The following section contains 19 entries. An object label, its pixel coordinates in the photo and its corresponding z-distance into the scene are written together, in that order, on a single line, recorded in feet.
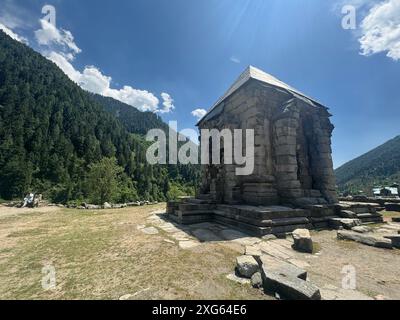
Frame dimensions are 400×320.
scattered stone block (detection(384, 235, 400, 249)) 16.75
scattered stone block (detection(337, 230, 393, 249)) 16.74
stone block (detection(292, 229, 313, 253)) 15.89
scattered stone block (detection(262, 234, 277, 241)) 19.20
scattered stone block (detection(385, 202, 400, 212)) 38.09
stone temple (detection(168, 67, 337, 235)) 25.22
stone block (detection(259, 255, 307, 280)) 10.29
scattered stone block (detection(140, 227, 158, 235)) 22.22
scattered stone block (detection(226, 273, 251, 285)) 10.80
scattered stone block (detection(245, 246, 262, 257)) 14.68
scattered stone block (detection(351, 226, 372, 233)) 21.34
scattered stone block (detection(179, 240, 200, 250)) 17.01
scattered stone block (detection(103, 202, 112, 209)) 54.39
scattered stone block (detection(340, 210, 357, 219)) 26.08
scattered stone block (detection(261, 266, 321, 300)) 8.66
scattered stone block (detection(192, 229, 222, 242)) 19.49
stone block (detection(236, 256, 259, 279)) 11.42
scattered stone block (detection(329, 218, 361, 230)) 23.34
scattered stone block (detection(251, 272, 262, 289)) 10.30
